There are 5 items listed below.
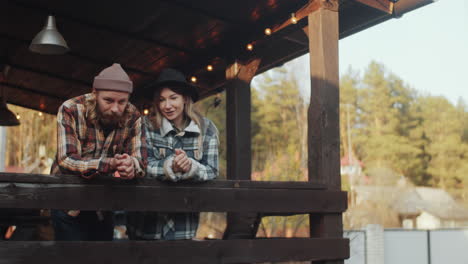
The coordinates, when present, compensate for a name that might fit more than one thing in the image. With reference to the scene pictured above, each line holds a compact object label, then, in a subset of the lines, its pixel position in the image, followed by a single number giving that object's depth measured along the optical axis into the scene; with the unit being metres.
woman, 3.58
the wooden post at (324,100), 4.64
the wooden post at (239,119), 6.34
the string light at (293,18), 5.24
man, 3.16
